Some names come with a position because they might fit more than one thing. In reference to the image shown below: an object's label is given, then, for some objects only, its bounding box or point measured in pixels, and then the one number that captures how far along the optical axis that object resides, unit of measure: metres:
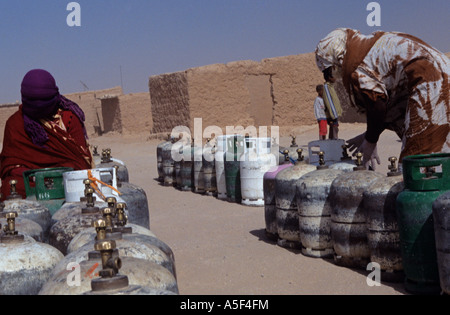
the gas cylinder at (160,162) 12.55
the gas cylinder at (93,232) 3.21
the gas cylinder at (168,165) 11.85
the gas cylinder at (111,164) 6.67
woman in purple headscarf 6.39
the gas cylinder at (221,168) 9.50
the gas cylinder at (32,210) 4.27
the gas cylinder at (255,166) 8.23
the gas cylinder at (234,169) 8.88
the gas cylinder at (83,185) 4.37
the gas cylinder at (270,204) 6.27
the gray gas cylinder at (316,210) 5.34
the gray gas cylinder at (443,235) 3.69
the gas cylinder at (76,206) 4.10
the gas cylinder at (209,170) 9.98
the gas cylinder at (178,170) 11.31
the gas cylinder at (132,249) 2.78
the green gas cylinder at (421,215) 4.02
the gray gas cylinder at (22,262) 3.01
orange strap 4.35
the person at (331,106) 10.69
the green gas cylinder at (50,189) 4.87
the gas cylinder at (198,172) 10.38
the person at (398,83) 5.04
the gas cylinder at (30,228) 3.82
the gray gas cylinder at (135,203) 4.70
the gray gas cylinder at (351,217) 4.86
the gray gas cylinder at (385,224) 4.48
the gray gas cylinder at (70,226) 3.72
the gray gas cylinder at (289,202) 5.80
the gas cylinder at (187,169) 10.95
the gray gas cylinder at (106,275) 2.09
